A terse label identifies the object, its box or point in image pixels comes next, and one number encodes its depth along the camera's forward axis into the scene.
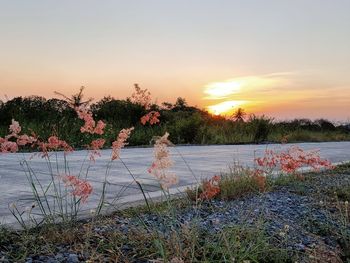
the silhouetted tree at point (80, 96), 20.42
